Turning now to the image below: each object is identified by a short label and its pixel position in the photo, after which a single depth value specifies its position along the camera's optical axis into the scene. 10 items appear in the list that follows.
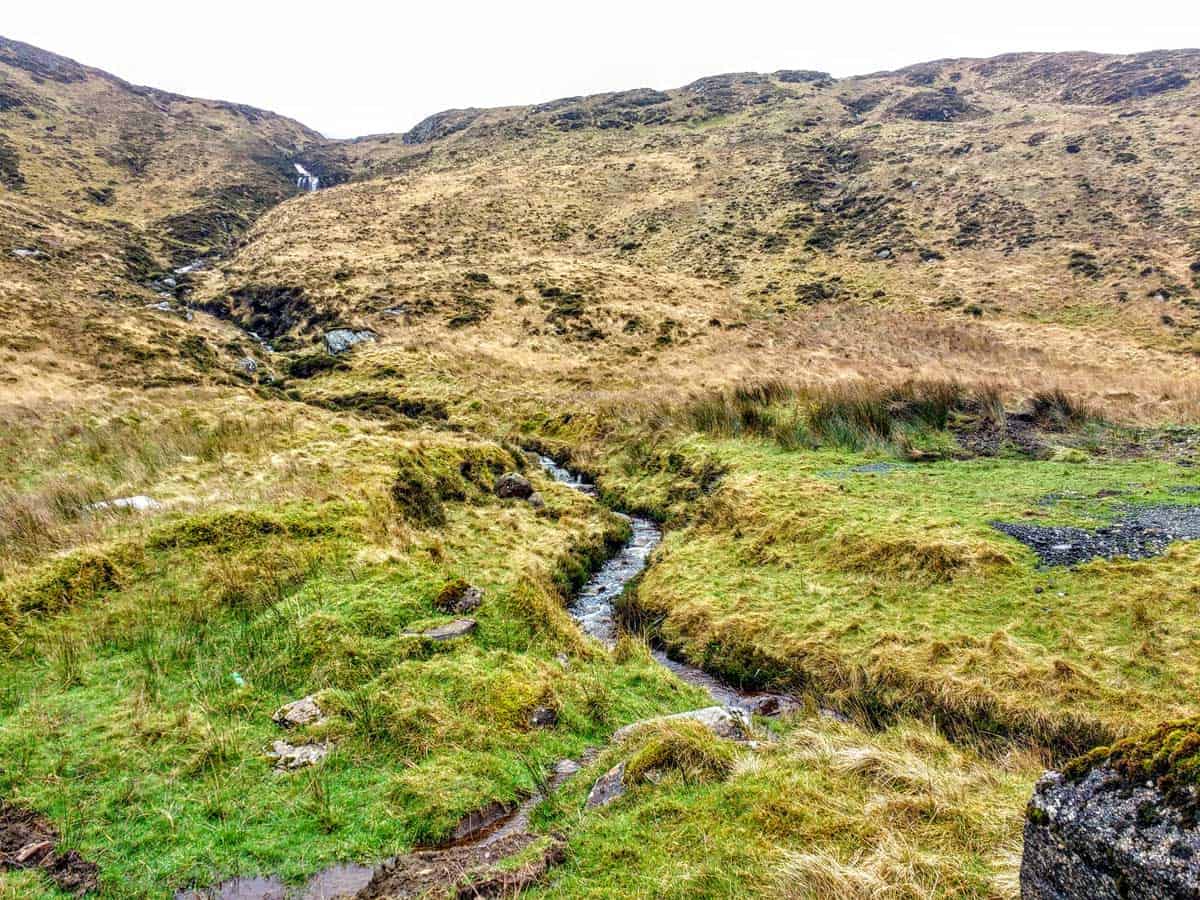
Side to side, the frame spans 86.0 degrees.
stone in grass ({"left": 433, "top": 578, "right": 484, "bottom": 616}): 11.00
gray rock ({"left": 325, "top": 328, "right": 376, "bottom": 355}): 41.34
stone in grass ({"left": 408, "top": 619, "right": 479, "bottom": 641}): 9.90
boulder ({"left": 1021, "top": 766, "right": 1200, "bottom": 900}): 2.83
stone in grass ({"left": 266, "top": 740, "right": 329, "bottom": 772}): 7.26
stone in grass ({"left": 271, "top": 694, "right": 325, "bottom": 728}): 7.95
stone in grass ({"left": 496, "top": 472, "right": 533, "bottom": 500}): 19.30
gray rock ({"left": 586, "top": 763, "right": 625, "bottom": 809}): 6.51
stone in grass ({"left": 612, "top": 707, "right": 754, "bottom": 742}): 8.00
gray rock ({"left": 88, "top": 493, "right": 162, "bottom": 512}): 12.30
